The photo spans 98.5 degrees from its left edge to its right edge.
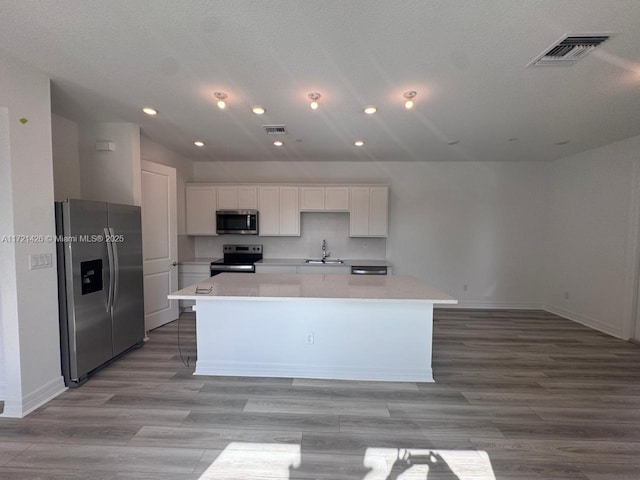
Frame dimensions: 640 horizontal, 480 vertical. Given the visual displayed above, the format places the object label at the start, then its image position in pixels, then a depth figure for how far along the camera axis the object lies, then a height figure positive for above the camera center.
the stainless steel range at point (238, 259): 4.70 -0.56
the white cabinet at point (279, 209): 4.98 +0.36
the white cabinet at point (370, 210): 4.92 +0.34
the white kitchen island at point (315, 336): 2.72 -1.08
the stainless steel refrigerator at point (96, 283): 2.49 -0.55
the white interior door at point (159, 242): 3.80 -0.20
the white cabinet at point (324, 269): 4.73 -0.69
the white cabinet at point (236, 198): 4.99 +0.56
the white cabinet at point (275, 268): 4.72 -0.68
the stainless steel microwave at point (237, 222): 4.94 +0.12
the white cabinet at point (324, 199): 4.95 +0.54
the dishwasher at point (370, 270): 4.61 -0.69
